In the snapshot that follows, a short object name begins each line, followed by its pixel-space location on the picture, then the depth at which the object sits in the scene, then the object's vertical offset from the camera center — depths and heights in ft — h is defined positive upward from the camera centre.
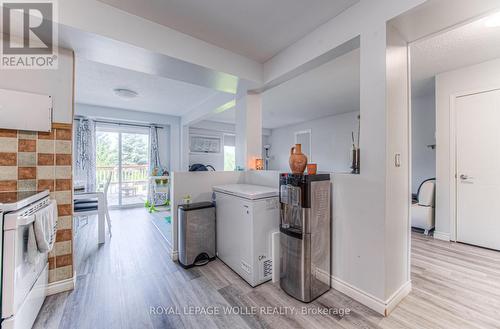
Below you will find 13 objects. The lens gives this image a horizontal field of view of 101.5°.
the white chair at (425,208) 10.73 -2.29
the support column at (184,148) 18.71 +1.58
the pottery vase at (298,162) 6.19 +0.10
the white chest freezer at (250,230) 6.27 -2.11
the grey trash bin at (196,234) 7.34 -2.53
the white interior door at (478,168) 8.74 -0.12
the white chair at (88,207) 9.33 -1.99
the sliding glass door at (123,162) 16.63 +0.27
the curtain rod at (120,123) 15.12 +3.54
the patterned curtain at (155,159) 18.04 +0.54
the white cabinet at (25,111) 5.26 +1.45
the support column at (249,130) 9.78 +1.71
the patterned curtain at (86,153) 15.11 +0.89
